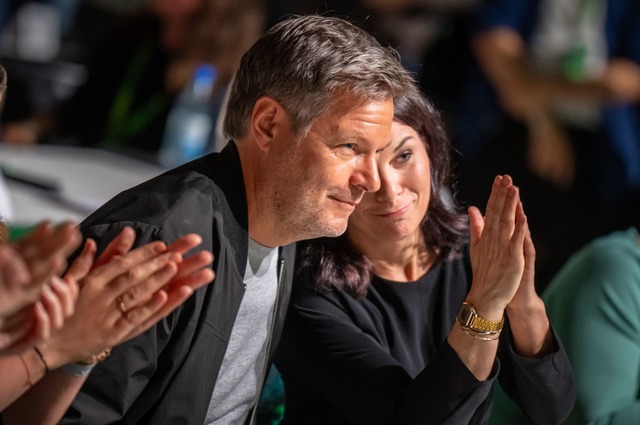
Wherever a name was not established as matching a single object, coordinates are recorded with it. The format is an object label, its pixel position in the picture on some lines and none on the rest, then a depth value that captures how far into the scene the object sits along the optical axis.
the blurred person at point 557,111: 7.07
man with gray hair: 2.76
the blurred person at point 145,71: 7.39
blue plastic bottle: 7.33
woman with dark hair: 3.00
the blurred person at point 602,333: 3.61
